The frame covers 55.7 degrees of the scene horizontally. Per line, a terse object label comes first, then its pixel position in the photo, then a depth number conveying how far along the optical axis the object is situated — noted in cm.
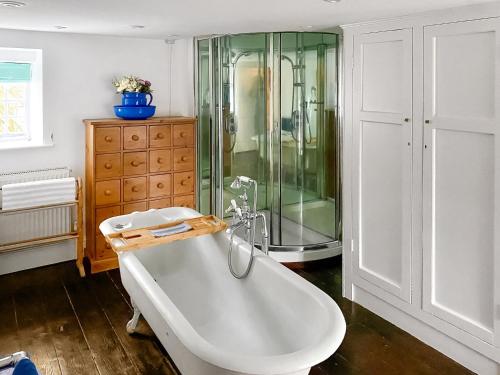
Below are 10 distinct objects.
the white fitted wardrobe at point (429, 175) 245
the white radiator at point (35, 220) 393
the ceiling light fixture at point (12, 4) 238
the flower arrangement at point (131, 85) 413
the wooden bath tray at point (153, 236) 285
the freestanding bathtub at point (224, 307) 183
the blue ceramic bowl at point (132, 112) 413
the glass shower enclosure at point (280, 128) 413
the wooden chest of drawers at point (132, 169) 398
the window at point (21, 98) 389
